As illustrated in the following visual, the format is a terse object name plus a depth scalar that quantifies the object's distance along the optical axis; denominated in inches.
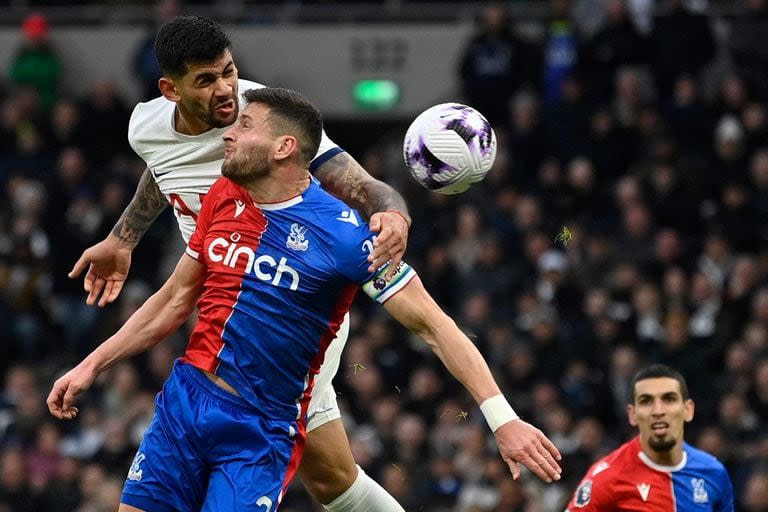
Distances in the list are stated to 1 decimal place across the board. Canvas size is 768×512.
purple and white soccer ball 597.9
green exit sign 1354.6
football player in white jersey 592.1
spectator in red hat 1391.5
